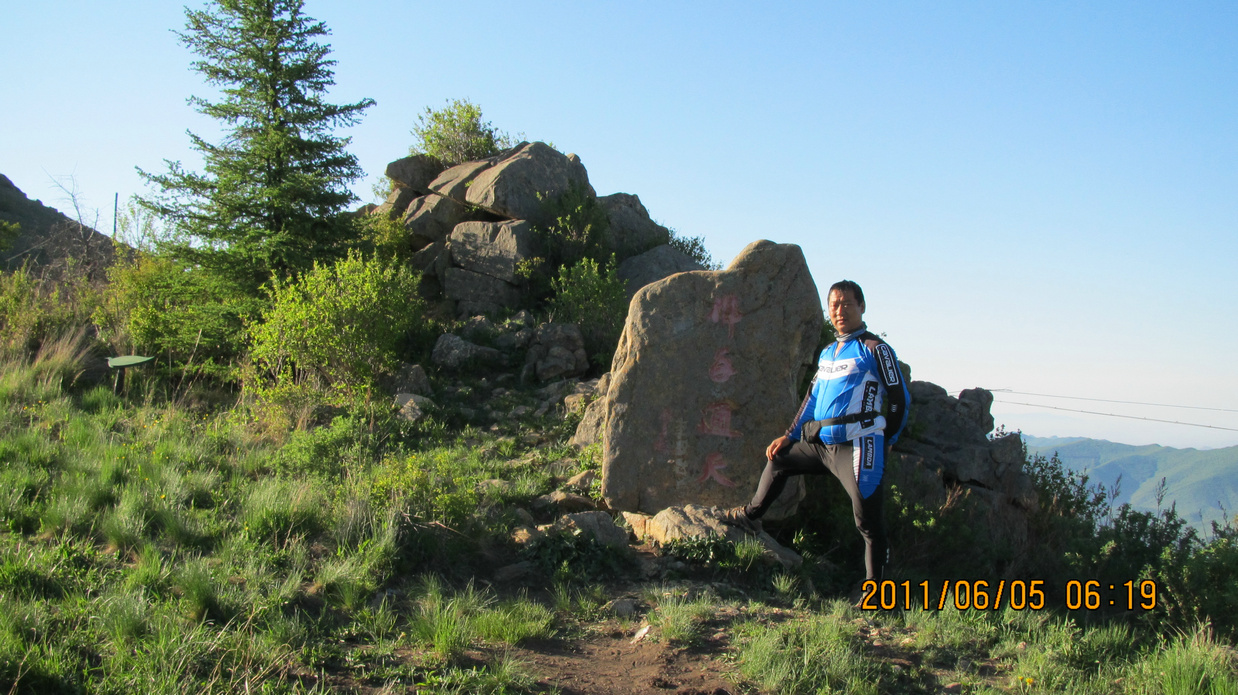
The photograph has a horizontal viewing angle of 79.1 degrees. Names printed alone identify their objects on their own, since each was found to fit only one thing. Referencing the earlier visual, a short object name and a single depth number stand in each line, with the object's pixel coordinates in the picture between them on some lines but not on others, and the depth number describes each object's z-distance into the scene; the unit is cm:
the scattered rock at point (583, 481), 724
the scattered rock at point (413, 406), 927
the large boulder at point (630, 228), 1652
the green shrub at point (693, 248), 1756
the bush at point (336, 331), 943
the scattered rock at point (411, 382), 1035
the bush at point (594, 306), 1184
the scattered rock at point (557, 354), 1114
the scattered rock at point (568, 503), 681
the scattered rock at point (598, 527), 571
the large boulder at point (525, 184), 1541
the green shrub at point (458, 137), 1869
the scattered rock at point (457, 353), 1148
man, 471
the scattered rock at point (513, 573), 534
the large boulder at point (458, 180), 1623
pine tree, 1162
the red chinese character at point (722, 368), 675
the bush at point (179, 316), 1105
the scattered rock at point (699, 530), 568
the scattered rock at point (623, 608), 478
